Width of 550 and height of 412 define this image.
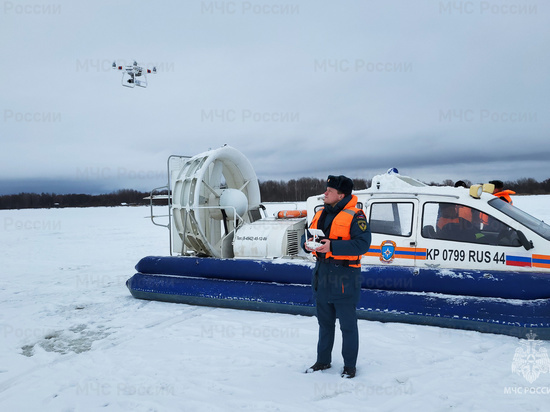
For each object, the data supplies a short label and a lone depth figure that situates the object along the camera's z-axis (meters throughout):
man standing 3.24
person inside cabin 4.57
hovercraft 4.15
